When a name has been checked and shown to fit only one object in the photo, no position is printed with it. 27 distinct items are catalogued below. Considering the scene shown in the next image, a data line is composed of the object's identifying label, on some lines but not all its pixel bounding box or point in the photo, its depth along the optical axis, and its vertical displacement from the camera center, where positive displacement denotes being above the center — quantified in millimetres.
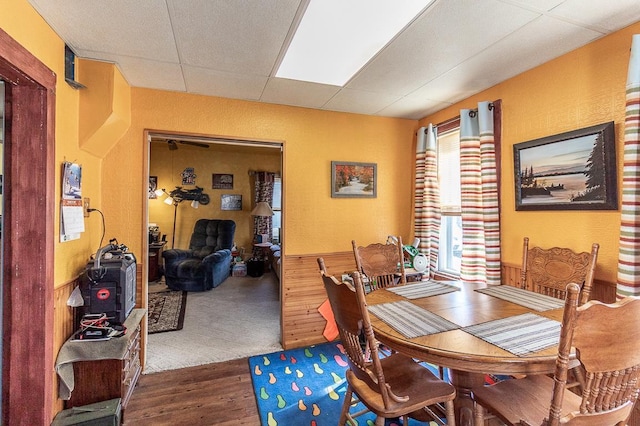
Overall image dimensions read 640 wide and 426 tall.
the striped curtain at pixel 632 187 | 1625 +153
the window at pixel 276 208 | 6727 +172
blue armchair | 4906 -772
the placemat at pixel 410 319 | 1374 -535
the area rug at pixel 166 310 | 3448 -1279
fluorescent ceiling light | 1706 +1225
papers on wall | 1927 +82
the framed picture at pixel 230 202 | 6512 +304
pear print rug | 1968 -1344
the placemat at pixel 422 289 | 1954 -520
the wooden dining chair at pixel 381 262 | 2447 -398
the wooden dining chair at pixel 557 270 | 1810 -374
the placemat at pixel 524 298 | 1659 -513
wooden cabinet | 1905 -1060
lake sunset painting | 1850 +309
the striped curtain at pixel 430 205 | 3242 +111
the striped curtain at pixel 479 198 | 2559 +150
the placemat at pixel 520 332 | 1198 -530
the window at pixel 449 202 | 3113 +144
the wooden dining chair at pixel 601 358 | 958 -476
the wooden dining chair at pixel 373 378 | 1287 -850
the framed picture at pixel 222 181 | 6445 +769
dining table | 1142 -535
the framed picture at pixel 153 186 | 6016 +616
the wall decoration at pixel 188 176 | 6266 +848
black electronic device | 1999 -492
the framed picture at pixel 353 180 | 3240 +402
